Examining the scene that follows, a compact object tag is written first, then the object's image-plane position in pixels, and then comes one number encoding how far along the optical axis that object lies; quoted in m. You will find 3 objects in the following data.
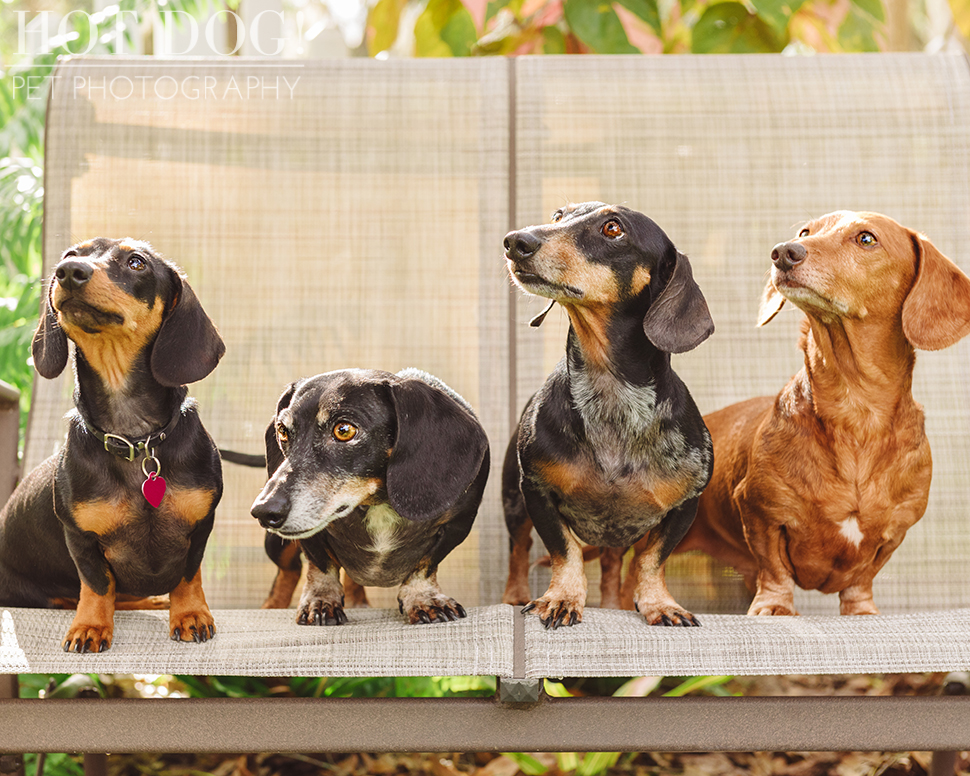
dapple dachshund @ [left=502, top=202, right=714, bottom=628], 1.54
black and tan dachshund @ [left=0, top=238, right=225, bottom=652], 1.50
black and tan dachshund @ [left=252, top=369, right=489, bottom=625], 1.45
